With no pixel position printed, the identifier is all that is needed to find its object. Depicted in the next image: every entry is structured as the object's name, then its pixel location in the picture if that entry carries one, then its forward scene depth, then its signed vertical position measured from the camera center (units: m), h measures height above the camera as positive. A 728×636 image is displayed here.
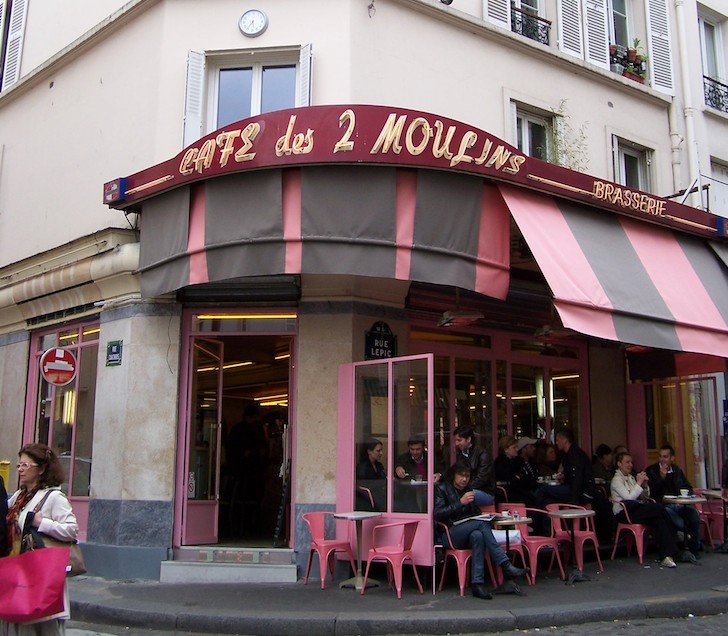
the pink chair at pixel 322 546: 8.52 -0.82
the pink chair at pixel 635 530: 9.84 -0.75
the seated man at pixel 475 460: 9.03 +0.08
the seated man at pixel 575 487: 9.54 -0.23
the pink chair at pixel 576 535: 8.85 -0.73
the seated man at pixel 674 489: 10.18 -0.27
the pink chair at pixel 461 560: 8.06 -0.90
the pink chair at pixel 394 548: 8.09 -0.82
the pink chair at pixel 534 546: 8.53 -0.81
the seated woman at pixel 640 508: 9.71 -0.47
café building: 8.21 +1.88
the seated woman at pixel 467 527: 7.93 -0.59
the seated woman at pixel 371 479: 8.91 -0.13
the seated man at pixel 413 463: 8.64 +0.04
